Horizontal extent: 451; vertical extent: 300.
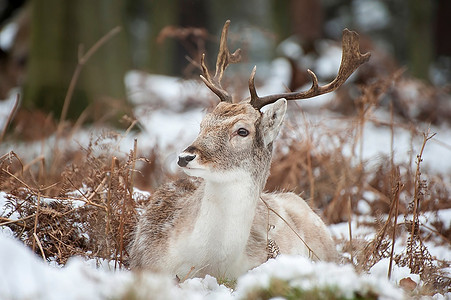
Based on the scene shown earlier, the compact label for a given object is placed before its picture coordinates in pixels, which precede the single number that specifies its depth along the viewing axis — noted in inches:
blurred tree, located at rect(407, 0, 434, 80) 1336.1
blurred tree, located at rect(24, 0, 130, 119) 713.0
